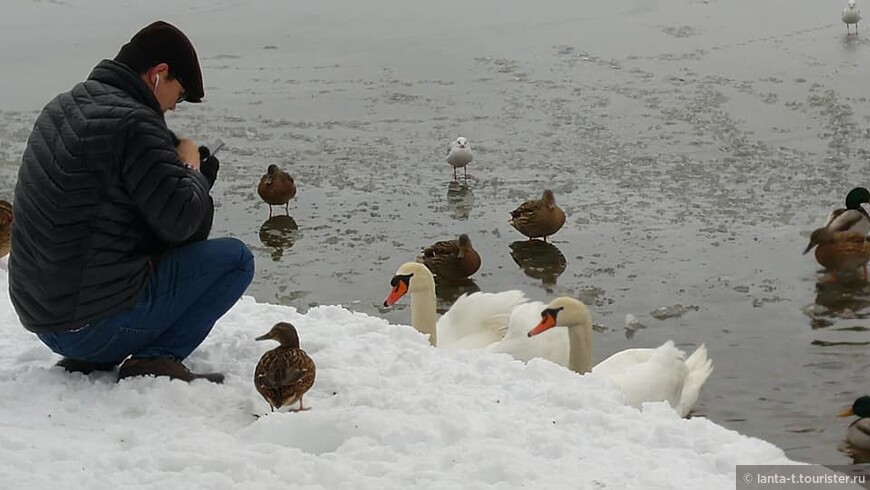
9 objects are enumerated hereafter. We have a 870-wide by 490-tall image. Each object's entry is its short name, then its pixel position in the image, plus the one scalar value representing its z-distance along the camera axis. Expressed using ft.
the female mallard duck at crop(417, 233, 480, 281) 29.55
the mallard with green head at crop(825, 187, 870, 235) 29.89
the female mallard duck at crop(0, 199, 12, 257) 26.91
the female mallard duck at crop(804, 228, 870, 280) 29.22
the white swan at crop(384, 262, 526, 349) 24.23
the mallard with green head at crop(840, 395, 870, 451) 20.17
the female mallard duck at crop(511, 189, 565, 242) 32.19
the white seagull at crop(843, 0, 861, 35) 59.31
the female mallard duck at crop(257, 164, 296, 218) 35.12
